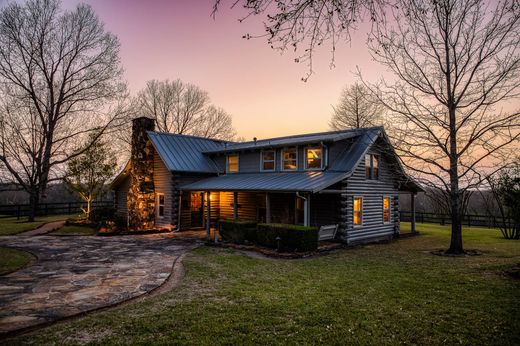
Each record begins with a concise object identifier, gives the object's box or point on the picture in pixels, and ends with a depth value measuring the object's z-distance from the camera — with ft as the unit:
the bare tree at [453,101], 41.34
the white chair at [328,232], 51.85
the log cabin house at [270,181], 58.44
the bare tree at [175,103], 137.28
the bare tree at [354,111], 110.63
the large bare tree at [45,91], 81.66
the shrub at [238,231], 53.62
